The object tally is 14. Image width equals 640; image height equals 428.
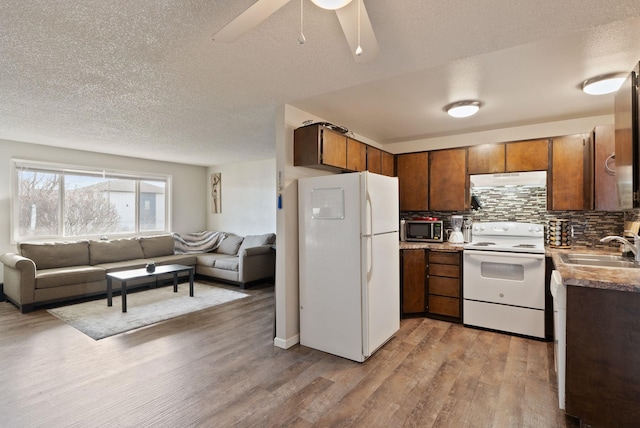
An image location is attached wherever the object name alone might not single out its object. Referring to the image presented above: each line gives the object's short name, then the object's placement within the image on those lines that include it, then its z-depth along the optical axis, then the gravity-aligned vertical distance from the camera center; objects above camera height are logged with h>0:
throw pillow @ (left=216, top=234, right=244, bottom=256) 6.15 -0.58
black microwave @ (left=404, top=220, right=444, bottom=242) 3.98 -0.21
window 4.77 +0.23
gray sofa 4.06 -0.76
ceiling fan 1.25 +0.82
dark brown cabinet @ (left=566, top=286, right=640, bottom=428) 1.69 -0.78
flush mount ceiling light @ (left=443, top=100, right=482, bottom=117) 2.97 +1.00
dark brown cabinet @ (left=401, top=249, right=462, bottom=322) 3.59 -0.80
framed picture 7.05 +0.49
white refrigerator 2.67 -0.43
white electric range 3.11 -0.70
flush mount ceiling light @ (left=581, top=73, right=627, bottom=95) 2.39 +1.00
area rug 3.50 -1.21
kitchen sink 2.53 -0.38
